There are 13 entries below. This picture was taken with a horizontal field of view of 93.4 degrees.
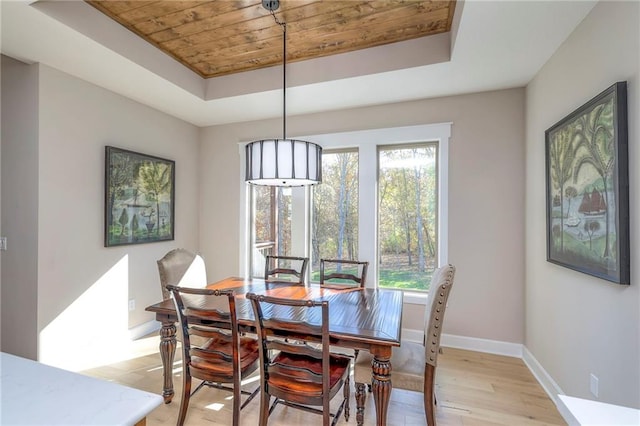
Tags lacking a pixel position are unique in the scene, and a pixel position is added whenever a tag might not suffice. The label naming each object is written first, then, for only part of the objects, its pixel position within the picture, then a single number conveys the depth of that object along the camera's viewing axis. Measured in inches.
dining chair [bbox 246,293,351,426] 60.4
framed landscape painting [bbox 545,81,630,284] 59.2
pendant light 79.9
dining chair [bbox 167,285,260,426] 68.3
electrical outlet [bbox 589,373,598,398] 69.0
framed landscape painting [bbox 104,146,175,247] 117.0
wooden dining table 63.1
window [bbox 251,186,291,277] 151.0
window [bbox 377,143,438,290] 129.5
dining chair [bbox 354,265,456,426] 67.4
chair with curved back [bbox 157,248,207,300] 94.2
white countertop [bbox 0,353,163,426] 28.9
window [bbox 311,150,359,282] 139.4
